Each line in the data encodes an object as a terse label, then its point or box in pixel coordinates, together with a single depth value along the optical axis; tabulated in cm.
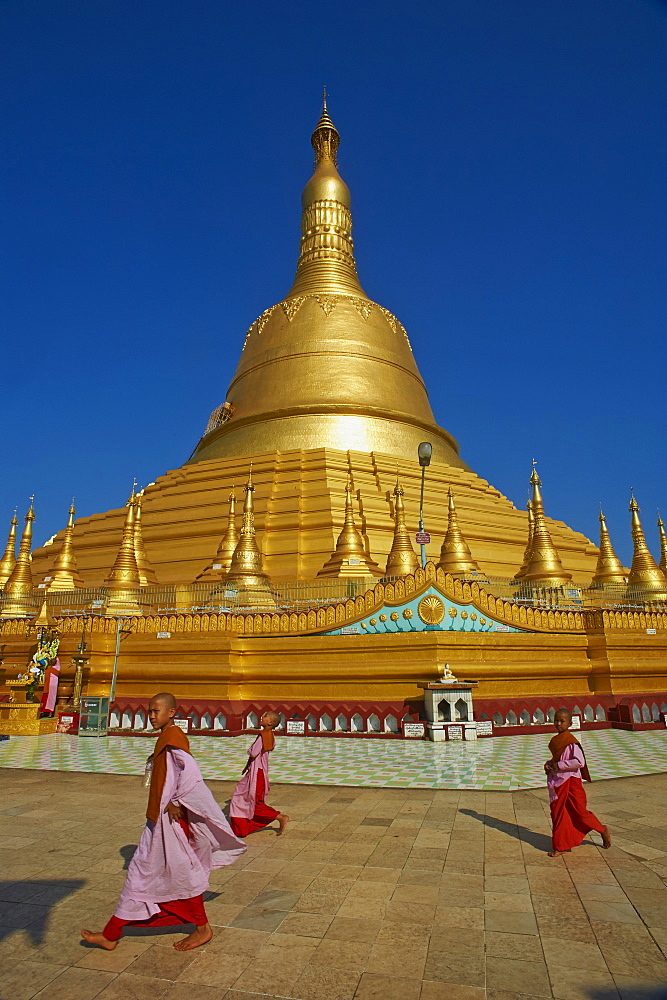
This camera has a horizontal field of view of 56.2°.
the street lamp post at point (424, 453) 1455
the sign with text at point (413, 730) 1146
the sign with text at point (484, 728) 1149
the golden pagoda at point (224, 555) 1859
